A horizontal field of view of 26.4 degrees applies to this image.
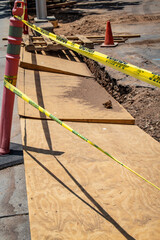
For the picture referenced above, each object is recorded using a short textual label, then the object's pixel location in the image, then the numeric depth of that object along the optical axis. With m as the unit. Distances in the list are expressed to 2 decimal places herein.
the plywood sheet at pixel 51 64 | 6.11
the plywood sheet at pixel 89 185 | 2.14
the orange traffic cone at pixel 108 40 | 8.86
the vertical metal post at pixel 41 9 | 10.89
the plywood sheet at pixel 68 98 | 4.00
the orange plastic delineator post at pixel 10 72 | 3.13
